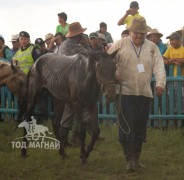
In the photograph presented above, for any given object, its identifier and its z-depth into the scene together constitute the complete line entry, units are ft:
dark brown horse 23.86
